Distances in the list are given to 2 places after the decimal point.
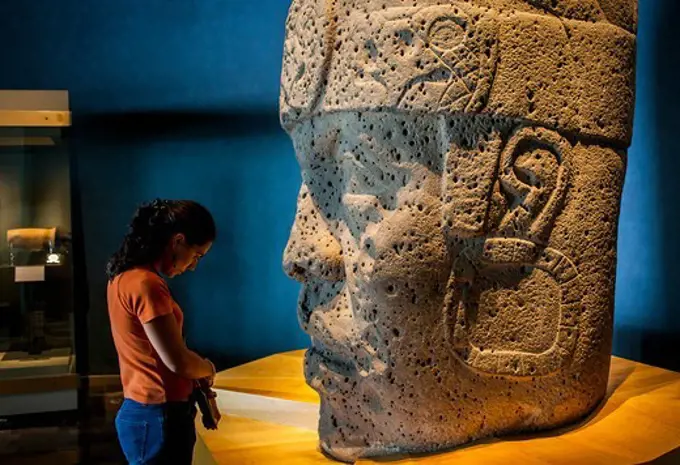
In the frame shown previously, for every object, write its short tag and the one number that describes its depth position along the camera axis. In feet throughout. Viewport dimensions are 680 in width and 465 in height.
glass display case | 11.60
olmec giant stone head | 6.57
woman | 6.38
